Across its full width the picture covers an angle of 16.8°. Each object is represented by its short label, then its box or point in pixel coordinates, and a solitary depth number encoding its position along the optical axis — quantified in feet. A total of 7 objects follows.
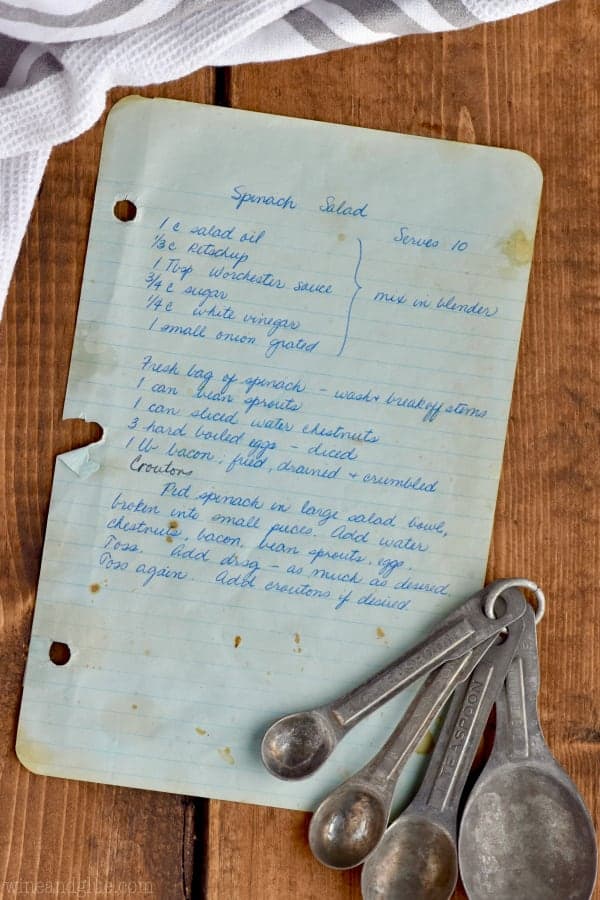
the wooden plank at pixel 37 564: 2.08
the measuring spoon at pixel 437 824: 2.06
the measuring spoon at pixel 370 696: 2.06
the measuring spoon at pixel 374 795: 2.06
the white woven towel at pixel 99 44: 1.98
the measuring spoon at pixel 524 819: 2.06
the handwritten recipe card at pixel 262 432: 2.08
